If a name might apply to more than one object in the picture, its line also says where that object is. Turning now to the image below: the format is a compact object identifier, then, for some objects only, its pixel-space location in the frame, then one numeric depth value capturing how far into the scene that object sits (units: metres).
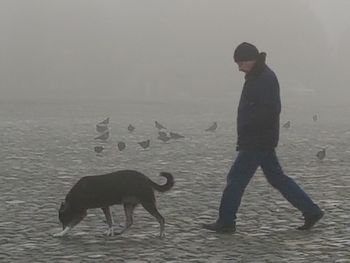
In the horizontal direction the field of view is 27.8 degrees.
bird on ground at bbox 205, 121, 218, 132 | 29.29
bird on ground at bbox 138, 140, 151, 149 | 20.78
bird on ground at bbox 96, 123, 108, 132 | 25.37
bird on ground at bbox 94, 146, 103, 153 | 19.27
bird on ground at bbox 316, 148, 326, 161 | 18.20
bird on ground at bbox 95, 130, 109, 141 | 23.53
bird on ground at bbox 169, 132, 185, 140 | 24.16
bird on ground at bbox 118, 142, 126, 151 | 20.38
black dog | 8.85
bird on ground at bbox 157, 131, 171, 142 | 23.14
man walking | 8.98
